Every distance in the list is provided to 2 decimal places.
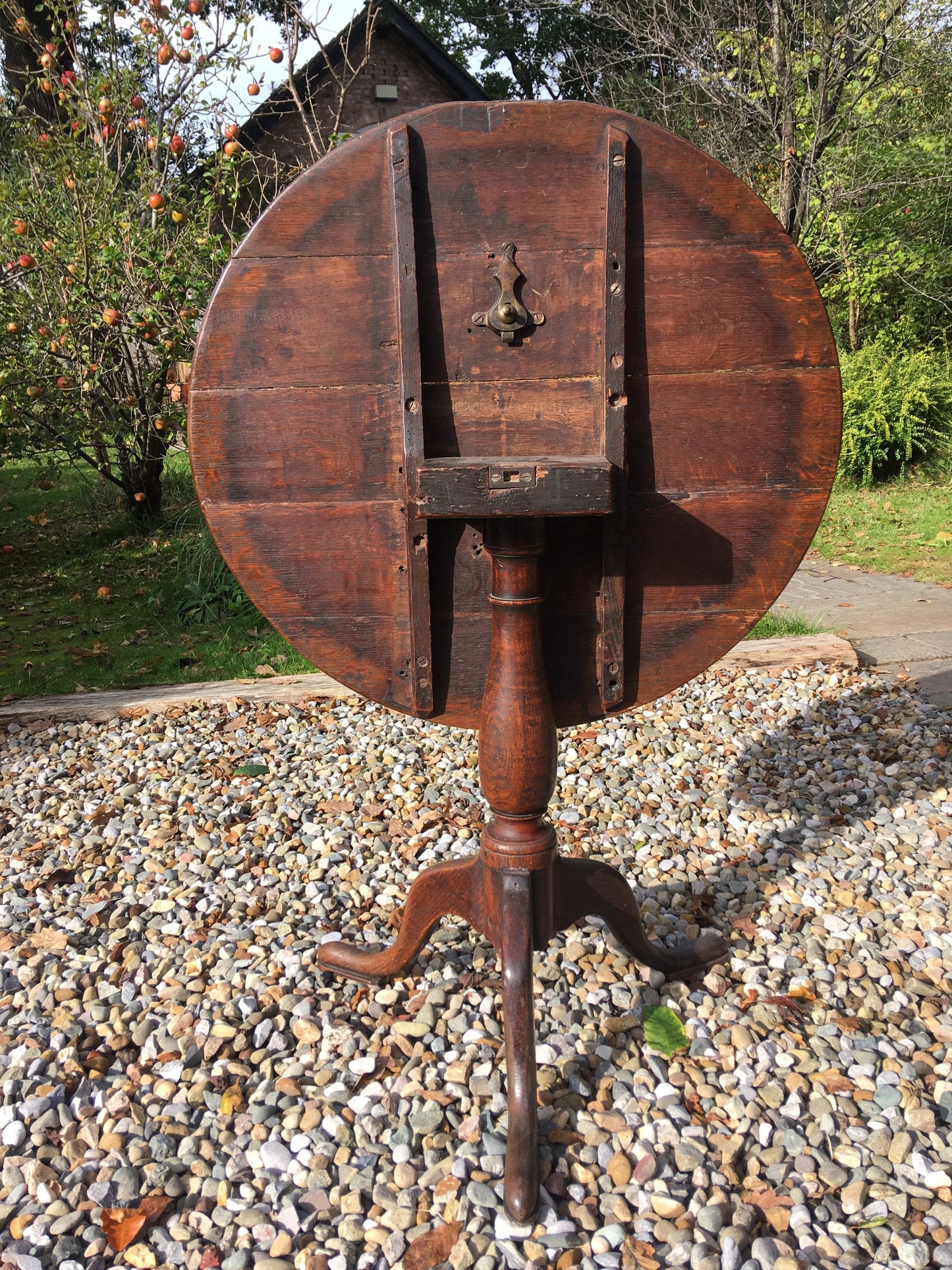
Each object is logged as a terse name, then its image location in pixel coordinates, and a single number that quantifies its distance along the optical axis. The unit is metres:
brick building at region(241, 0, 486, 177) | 12.02
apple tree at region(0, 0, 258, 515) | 5.20
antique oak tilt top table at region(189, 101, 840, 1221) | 1.53
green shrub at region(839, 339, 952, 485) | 8.18
